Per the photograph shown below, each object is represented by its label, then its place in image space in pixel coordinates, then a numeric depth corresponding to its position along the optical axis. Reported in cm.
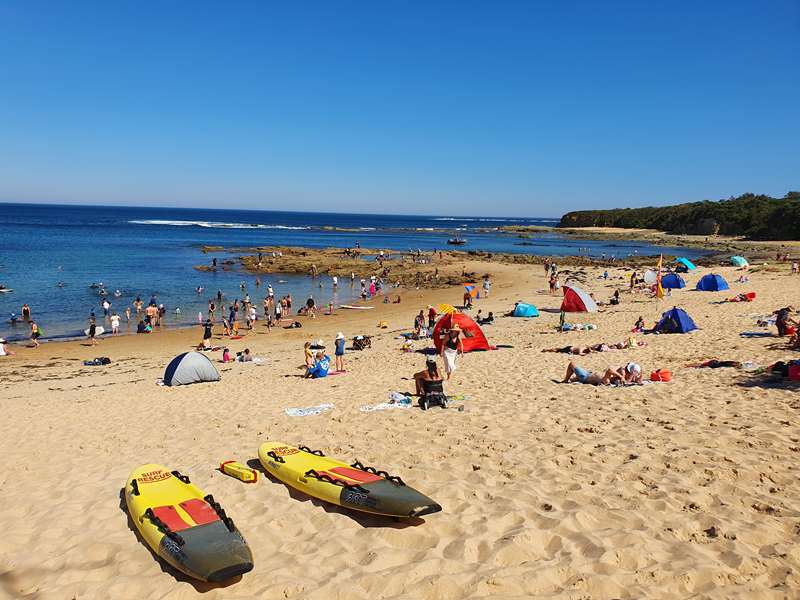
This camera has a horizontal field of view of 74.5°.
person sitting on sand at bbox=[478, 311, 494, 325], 2264
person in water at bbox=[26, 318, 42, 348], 2102
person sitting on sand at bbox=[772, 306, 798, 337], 1402
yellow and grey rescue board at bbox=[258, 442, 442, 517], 518
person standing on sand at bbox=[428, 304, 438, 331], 2186
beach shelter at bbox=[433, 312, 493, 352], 1583
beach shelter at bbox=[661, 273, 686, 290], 2920
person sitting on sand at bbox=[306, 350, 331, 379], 1388
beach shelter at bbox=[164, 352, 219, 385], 1394
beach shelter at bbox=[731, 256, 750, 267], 3640
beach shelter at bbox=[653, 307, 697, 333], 1683
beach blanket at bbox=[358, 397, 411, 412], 957
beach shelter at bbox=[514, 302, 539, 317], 2391
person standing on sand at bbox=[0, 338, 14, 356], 1941
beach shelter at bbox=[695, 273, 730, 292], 2671
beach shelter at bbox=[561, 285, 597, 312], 2356
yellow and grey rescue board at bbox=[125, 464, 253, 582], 446
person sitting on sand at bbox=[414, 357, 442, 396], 970
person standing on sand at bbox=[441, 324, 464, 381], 1225
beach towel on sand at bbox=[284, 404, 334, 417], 968
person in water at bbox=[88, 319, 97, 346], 2206
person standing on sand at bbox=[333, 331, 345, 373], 1513
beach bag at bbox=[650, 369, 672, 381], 1058
